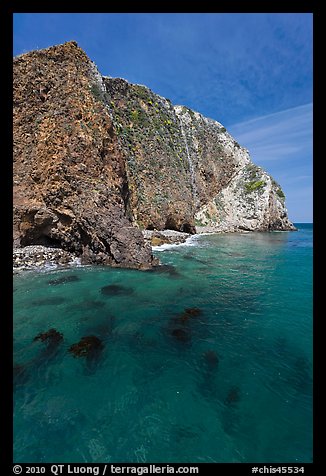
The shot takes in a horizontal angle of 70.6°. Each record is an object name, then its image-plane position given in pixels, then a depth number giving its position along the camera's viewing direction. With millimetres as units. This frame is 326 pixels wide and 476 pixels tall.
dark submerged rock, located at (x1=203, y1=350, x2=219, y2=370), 8781
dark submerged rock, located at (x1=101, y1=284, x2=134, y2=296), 16241
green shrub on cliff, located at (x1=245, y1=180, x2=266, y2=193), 75938
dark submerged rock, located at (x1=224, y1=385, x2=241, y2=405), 7207
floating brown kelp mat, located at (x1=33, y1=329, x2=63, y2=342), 10422
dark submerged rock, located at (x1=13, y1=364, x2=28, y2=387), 7941
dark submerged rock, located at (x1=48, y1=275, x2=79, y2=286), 18141
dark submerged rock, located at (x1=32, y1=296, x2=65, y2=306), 14337
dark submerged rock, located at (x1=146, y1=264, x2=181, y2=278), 21517
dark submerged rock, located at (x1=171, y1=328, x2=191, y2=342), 10548
